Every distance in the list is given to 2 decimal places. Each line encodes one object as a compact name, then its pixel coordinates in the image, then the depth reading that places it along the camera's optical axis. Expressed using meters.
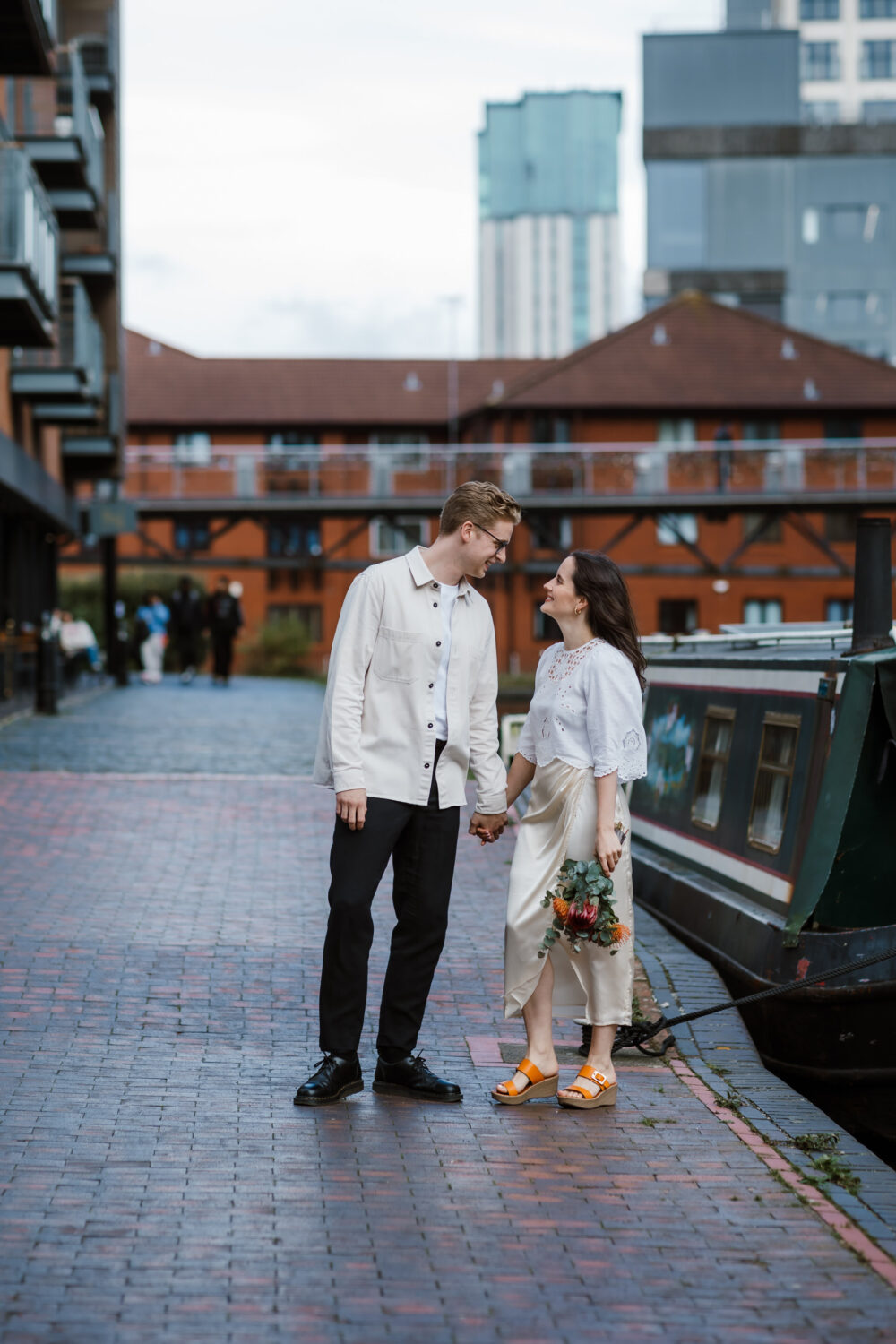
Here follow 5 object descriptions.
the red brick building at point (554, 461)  39.41
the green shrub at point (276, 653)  45.53
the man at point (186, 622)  34.25
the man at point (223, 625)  31.80
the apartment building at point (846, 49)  101.31
